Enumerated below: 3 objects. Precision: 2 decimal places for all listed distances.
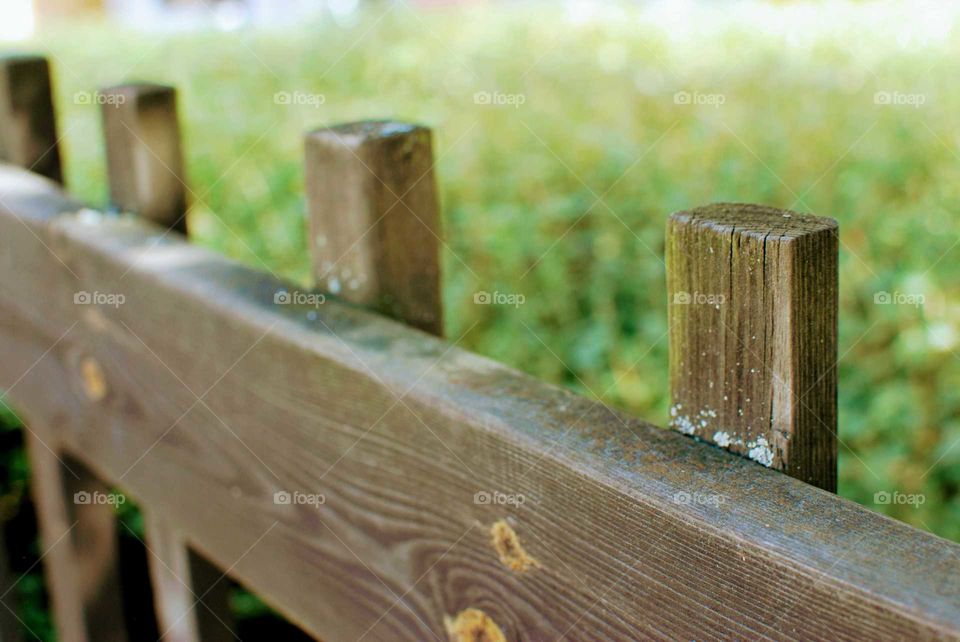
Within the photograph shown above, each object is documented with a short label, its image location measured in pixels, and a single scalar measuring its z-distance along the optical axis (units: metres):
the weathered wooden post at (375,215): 1.42
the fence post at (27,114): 1.76
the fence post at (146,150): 1.62
